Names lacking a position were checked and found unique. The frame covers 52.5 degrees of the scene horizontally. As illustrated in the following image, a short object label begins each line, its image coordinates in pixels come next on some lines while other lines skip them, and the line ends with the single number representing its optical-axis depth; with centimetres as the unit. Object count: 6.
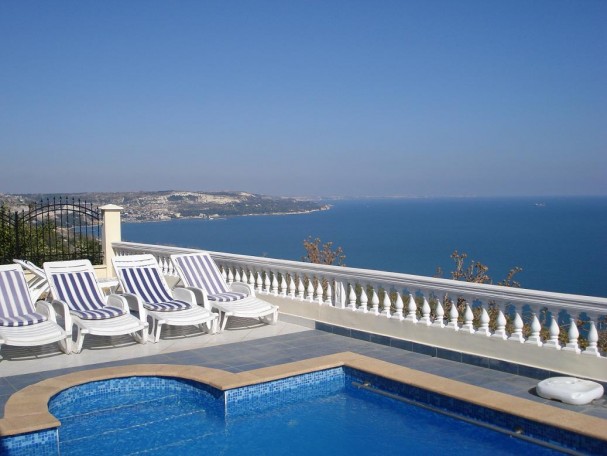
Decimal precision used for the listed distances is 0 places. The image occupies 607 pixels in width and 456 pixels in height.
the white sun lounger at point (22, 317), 731
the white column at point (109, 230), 1341
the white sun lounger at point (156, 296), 848
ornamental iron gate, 1364
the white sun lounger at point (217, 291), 902
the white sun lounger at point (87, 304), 783
